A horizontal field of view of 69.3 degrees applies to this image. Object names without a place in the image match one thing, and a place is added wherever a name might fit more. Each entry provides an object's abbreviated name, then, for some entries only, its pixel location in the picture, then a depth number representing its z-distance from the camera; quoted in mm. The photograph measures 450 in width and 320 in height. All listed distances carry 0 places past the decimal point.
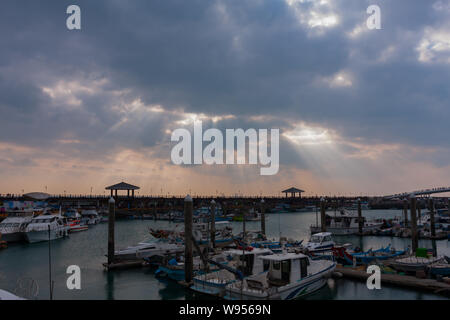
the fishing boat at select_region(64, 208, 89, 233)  66812
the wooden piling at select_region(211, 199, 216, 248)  40634
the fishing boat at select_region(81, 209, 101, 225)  87512
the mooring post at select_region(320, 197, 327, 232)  48956
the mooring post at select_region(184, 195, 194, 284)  22969
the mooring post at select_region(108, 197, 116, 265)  29172
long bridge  114062
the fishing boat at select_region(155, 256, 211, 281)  25245
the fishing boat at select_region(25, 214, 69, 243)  47522
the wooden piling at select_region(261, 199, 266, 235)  49781
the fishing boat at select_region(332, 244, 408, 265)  28094
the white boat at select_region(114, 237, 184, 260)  31141
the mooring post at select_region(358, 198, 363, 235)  58250
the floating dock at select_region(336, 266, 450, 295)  20812
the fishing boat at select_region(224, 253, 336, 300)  18297
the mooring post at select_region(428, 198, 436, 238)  49700
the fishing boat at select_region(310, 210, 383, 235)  59750
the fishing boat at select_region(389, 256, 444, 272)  24672
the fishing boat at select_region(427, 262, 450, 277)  23689
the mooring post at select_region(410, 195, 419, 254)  35094
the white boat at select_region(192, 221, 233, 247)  42303
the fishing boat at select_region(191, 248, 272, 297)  20562
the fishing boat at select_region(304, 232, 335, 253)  34956
